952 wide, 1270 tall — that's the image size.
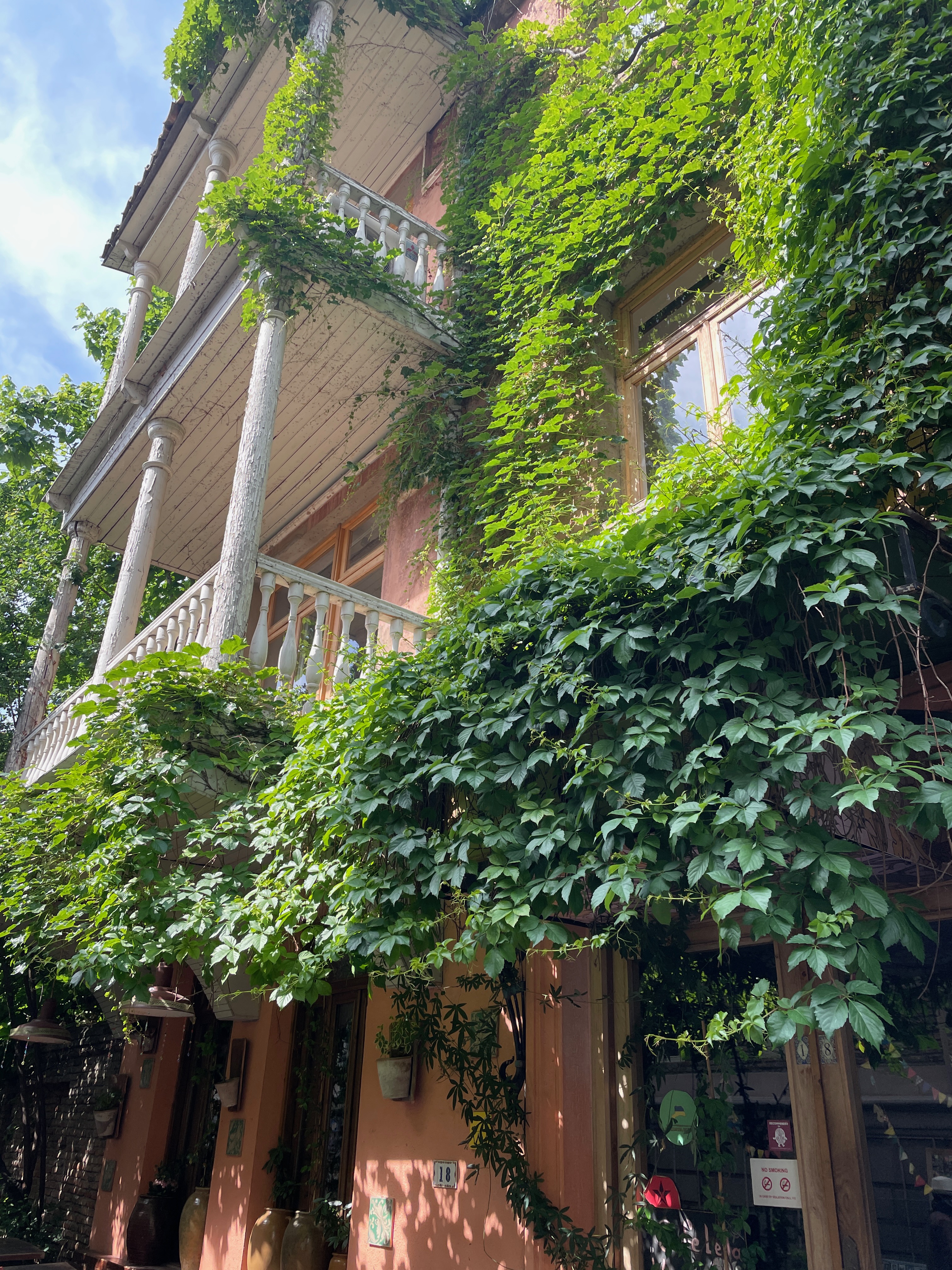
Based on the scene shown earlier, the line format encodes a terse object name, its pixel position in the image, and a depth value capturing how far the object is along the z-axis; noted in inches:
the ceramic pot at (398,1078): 207.5
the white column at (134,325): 437.1
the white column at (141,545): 305.3
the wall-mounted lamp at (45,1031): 285.7
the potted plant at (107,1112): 362.9
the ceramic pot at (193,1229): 289.4
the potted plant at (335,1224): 237.8
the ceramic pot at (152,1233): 311.0
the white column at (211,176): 367.2
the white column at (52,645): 371.6
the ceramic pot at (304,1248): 235.5
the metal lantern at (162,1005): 221.1
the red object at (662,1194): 163.5
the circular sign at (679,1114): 165.8
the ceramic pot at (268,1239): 244.7
